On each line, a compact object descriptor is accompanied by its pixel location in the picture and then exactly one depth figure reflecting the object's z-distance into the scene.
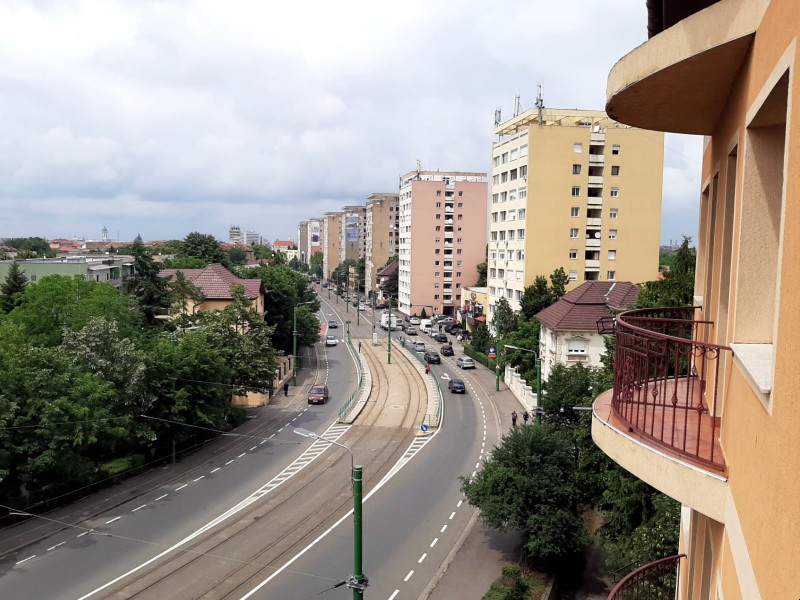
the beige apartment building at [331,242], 166.27
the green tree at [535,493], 20.41
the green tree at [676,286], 23.58
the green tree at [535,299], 48.94
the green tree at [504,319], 52.31
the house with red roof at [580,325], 37.78
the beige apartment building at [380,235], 119.06
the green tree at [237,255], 164.75
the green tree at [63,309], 32.25
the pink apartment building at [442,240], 91.00
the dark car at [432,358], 58.56
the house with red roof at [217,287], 48.22
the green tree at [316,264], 184.69
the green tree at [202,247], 85.00
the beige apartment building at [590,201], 53.69
